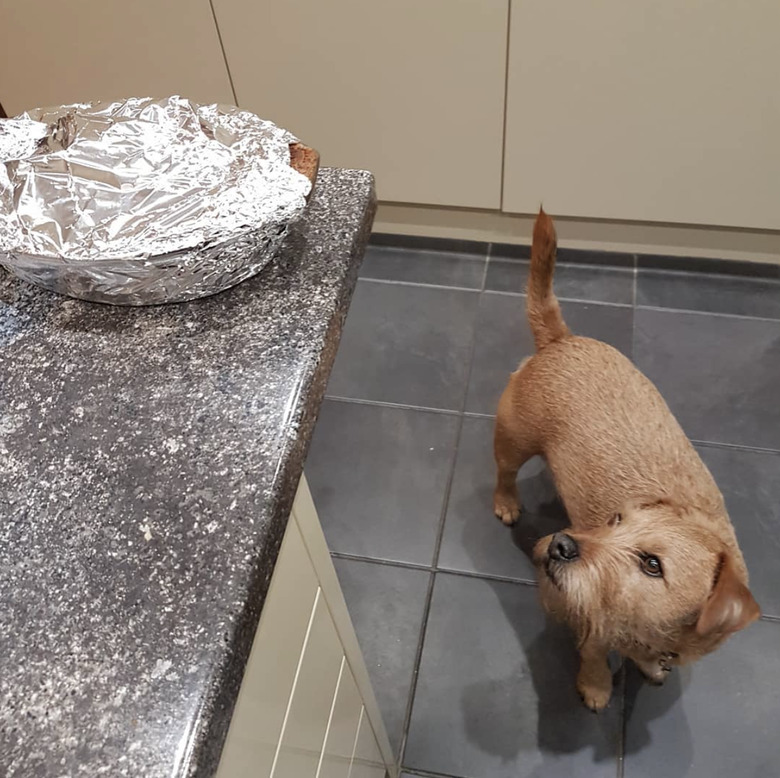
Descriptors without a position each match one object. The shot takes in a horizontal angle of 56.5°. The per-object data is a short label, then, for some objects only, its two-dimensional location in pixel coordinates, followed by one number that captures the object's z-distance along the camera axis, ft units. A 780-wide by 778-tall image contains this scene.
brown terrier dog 2.99
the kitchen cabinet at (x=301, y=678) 1.83
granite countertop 1.45
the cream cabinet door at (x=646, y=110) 4.66
